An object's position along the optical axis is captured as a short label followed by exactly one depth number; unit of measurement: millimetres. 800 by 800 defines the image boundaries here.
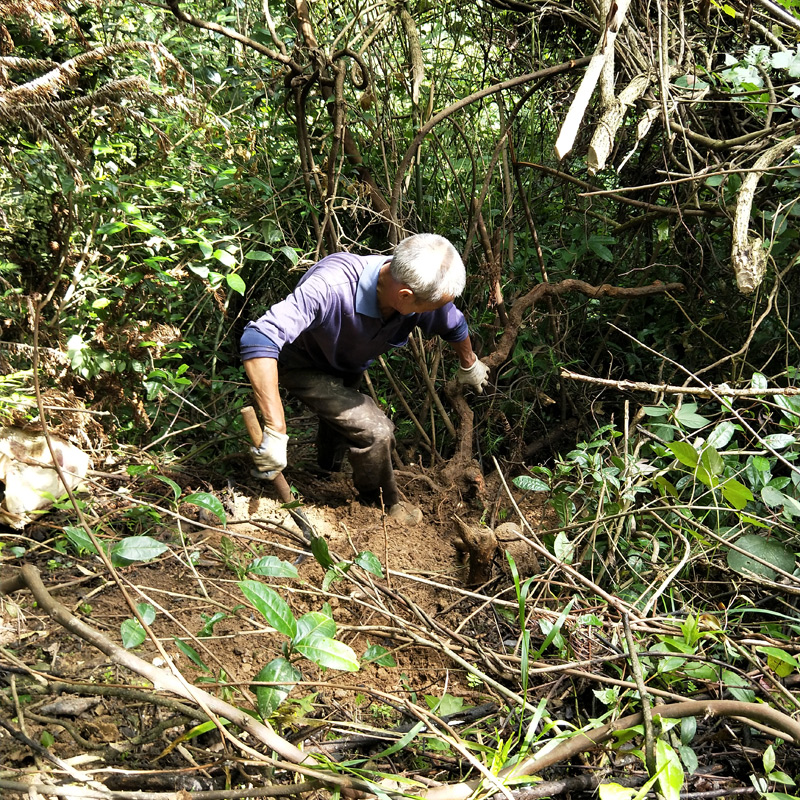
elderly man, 2738
